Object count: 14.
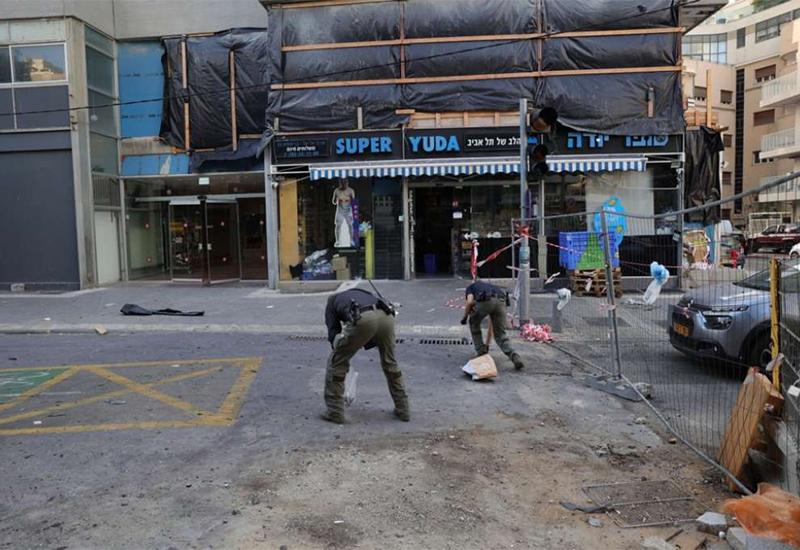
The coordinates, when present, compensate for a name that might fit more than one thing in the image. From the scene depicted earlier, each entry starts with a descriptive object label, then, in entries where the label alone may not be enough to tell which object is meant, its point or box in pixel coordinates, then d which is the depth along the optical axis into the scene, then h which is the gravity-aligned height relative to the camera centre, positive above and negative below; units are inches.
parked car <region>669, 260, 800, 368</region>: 255.9 -39.4
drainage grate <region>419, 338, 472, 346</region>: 397.7 -66.7
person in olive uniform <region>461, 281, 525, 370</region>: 299.3 -36.2
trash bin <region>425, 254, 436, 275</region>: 697.0 -27.5
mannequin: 655.8 +28.9
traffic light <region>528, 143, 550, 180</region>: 387.2 +48.1
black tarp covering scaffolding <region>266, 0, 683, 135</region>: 604.1 +175.2
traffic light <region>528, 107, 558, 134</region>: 369.7 +69.5
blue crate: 519.8 -14.3
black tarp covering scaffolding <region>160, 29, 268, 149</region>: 686.5 +176.9
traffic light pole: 409.7 -4.3
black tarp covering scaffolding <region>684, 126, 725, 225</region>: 633.0 +69.2
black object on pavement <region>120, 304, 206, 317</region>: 503.3 -54.8
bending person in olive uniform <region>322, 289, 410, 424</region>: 223.6 -35.5
